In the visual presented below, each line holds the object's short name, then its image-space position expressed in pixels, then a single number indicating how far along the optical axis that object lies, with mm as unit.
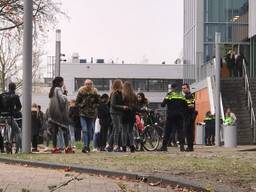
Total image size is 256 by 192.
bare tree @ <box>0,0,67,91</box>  27047
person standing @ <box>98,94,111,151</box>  18859
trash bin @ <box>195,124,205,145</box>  31891
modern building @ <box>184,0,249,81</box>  46969
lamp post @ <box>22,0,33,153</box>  16312
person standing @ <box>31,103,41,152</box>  19275
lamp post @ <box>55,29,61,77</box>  30695
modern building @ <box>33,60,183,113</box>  97312
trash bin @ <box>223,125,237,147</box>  23812
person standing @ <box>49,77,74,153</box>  16125
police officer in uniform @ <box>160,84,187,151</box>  17234
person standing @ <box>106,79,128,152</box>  16875
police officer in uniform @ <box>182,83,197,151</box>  17609
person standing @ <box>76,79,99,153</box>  16391
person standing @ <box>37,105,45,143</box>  23016
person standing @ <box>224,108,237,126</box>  26388
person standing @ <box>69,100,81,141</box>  20484
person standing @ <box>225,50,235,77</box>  34356
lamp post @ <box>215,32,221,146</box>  27289
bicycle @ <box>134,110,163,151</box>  18094
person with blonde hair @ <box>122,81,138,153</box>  16719
